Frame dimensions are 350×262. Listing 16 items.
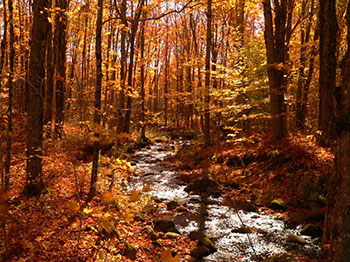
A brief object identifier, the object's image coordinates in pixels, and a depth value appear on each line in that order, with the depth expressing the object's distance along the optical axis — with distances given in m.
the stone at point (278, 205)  6.89
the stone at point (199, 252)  4.99
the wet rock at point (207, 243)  5.25
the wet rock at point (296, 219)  6.16
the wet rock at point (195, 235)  5.69
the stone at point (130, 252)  4.48
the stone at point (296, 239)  5.34
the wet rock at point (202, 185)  8.80
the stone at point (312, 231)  5.55
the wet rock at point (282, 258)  4.39
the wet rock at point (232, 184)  8.75
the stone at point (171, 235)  5.69
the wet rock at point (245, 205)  7.07
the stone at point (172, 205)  7.40
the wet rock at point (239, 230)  6.03
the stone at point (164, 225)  6.02
